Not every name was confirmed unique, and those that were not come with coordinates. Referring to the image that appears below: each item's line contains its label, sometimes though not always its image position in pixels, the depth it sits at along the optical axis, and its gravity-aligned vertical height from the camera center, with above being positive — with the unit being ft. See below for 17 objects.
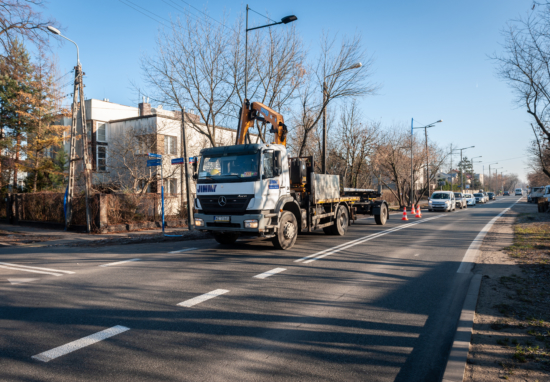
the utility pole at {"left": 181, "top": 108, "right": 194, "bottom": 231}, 49.75 +2.98
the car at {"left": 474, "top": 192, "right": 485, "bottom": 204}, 193.16 -2.94
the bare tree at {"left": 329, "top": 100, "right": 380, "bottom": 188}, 104.83 +13.33
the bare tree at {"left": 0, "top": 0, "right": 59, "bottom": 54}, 43.88 +21.20
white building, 85.71 +15.47
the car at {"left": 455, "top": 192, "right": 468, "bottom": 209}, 131.54 -2.69
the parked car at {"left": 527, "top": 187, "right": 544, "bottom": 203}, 165.71 -1.16
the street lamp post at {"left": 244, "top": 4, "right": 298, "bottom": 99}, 47.24 +22.50
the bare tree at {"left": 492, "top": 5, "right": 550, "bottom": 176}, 59.08 +16.42
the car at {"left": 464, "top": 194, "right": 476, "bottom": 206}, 157.75 -2.80
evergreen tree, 80.94 +18.90
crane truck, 32.45 +0.55
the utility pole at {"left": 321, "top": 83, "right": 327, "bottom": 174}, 67.24 +14.50
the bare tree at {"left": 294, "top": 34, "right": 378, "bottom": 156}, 69.46 +19.04
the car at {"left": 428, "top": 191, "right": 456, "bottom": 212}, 109.91 -2.32
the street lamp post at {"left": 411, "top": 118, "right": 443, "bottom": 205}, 116.37 +20.96
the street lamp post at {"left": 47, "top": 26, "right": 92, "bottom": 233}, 51.96 +7.77
